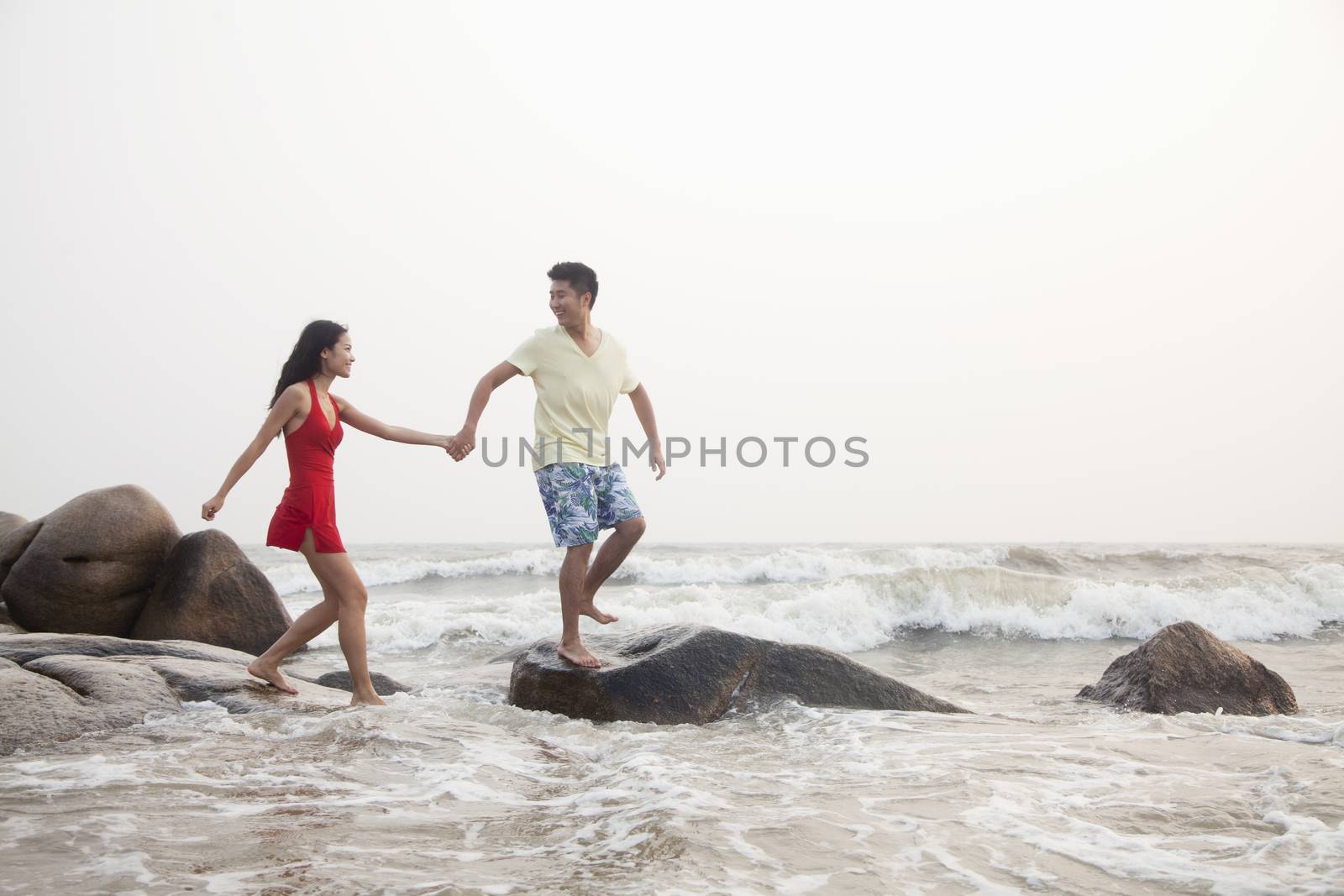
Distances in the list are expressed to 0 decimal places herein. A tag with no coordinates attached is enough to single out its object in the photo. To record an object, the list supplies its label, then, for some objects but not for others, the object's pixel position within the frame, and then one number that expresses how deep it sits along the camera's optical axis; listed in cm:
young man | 553
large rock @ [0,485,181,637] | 907
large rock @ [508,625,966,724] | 563
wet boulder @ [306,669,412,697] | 701
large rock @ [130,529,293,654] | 879
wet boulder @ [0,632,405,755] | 454
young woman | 548
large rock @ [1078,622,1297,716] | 634
